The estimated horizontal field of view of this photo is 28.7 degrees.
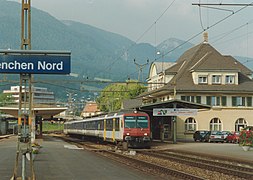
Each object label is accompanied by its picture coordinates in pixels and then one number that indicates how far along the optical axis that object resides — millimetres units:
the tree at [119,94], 104000
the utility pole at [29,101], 12539
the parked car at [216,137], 50750
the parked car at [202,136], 52975
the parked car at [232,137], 48953
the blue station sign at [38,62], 12383
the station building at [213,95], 60812
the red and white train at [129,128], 37594
